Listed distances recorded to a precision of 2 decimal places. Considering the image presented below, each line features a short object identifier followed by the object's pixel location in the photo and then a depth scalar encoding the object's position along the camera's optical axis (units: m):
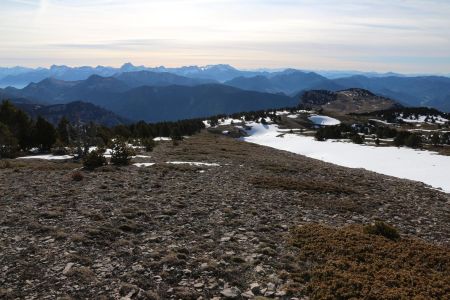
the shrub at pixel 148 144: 55.12
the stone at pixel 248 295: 12.08
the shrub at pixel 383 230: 18.41
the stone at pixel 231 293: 12.05
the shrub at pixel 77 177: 28.27
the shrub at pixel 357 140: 111.78
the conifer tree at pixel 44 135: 66.75
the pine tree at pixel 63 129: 79.92
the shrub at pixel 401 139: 112.14
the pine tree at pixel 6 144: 51.88
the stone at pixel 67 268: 12.93
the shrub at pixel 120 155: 38.06
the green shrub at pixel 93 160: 35.22
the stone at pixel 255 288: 12.43
